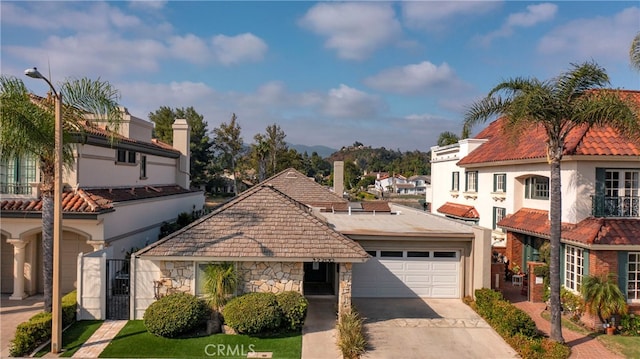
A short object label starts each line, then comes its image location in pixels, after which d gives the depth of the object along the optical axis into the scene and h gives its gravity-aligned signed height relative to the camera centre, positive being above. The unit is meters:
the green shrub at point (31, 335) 9.92 -4.04
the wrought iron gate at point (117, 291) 12.15 -3.55
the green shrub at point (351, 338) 10.15 -4.13
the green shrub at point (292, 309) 11.24 -3.67
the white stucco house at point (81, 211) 14.02 -1.22
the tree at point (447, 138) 52.62 +6.01
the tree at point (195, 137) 55.97 +6.12
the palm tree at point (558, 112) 10.62 +1.94
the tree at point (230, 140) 56.53 +5.64
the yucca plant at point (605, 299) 12.01 -3.50
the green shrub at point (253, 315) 10.89 -3.73
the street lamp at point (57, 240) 9.91 -1.59
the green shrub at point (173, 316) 10.77 -3.75
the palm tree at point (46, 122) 10.41 +1.53
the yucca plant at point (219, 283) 11.49 -3.02
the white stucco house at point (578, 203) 12.88 -0.80
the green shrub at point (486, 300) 12.73 -3.89
